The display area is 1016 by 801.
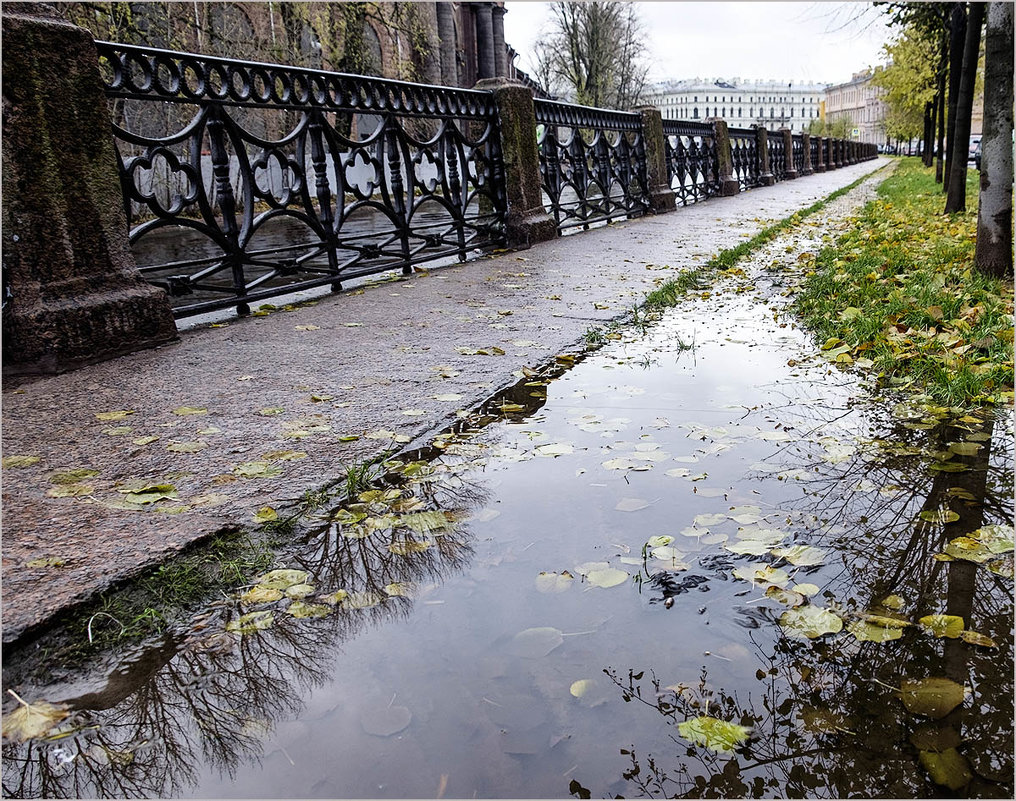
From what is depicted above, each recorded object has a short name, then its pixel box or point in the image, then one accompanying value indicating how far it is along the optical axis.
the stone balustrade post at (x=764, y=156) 21.38
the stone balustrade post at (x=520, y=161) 8.06
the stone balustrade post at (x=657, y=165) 13.33
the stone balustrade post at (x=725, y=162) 17.48
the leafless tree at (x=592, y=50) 48.38
